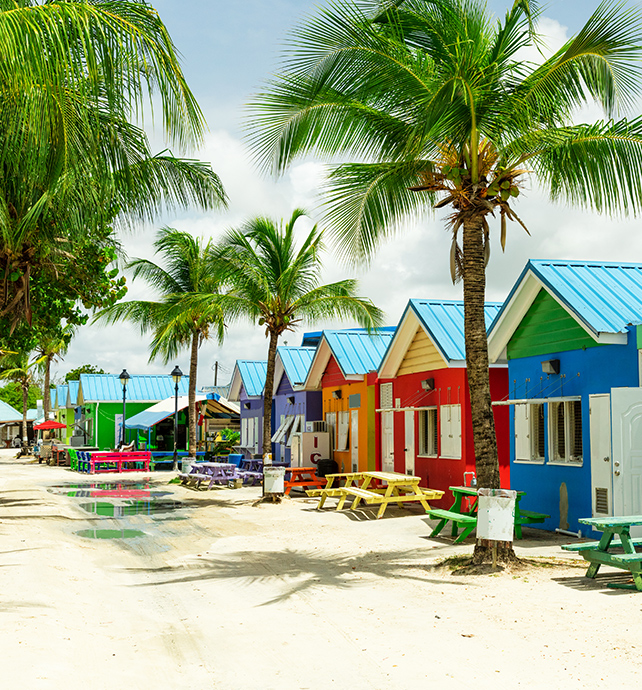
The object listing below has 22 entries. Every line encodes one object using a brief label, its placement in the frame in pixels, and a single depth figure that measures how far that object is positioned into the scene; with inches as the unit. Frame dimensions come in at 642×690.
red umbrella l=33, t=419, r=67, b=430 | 1758.9
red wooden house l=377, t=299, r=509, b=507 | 641.6
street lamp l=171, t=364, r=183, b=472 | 1148.5
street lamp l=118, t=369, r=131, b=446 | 1297.9
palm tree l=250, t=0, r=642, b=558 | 370.3
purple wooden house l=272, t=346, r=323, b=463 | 1010.1
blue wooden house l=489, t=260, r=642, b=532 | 430.9
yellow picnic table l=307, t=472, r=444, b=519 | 599.2
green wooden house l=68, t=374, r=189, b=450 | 1761.8
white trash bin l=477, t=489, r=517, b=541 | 365.7
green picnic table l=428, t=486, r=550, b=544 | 444.5
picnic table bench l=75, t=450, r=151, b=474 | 1259.8
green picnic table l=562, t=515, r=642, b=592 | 318.0
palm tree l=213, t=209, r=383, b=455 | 796.6
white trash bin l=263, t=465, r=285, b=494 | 730.8
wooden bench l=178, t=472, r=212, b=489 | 912.9
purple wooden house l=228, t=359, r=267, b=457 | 1244.6
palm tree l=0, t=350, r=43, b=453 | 1966.2
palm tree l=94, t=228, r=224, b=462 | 1042.1
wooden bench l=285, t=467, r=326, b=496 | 819.4
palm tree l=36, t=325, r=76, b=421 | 1910.7
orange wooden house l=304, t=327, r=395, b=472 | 830.5
